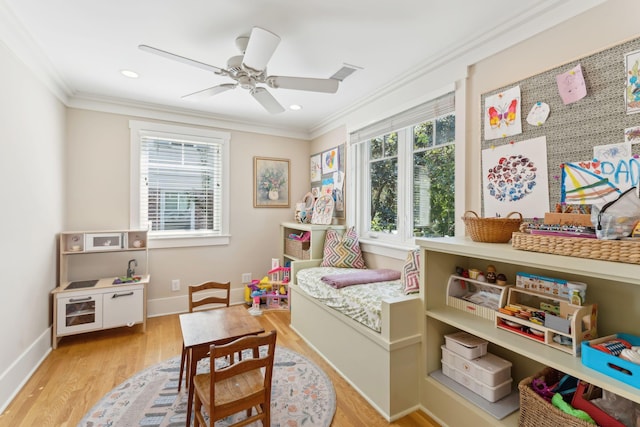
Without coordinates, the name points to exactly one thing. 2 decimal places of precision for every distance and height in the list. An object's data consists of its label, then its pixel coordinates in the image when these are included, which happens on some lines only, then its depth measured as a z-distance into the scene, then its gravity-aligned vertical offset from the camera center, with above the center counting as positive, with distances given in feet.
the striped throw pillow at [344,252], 10.32 -1.25
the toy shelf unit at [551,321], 4.34 -1.67
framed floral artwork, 13.44 +1.60
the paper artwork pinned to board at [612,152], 4.57 +1.02
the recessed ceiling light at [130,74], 8.49 +4.22
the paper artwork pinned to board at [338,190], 11.78 +1.08
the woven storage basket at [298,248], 12.15 -1.38
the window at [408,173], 7.82 +1.35
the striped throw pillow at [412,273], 6.81 -1.37
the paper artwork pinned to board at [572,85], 5.04 +2.29
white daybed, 5.94 -3.05
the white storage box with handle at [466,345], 5.73 -2.56
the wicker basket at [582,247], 3.54 -0.42
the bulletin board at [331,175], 11.84 +1.81
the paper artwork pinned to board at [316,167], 13.58 +2.33
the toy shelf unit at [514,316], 3.95 -1.70
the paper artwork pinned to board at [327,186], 12.46 +1.32
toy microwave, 9.82 -0.81
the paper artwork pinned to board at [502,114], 5.97 +2.14
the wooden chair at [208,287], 7.65 -1.94
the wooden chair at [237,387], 4.30 -2.91
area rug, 5.84 -4.02
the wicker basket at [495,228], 5.39 -0.22
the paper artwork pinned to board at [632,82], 4.47 +2.05
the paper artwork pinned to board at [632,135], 4.47 +1.24
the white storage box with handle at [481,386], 5.29 -3.18
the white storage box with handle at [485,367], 5.33 -2.86
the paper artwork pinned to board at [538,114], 5.53 +1.96
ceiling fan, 5.50 +3.24
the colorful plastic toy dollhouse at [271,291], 12.12 -3.13
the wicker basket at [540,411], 3.99 -2.79
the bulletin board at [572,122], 4.60 +1.62
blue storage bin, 3.58 -1.91
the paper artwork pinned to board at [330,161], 12.23 +2.39
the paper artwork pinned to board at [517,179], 5.60 +0.76
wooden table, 5.40 -2.27
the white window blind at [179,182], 11.28 +1.43
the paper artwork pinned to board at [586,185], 4.74 +0.52
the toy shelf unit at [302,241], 11.33 -1.02
